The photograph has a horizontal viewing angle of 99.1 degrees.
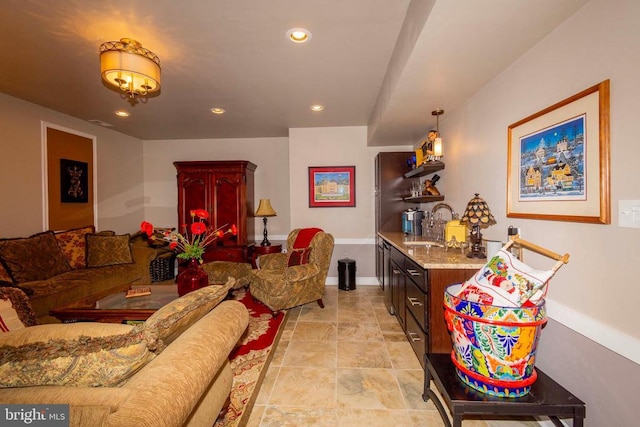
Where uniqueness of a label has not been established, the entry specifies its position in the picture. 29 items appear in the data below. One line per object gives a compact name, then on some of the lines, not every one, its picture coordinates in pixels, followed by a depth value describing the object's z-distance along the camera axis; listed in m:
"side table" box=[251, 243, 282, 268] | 4.23
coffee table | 1.96
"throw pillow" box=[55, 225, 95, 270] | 3.40
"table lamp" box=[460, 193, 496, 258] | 2.00
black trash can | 4.15
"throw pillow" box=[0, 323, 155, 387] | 0.79
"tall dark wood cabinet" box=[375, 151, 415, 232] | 3.90
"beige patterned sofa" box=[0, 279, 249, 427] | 0.76
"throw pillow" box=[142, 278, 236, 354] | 1.00
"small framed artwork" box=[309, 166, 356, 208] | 4.38
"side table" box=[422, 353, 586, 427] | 1.16
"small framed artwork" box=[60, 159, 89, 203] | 3.68
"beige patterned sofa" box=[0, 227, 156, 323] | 2.60
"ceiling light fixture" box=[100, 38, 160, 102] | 1.93
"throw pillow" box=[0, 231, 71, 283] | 2.72
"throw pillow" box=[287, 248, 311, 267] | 3.27
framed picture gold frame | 1.24
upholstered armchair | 3.02
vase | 2.28
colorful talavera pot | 1.16
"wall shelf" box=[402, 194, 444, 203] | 3.23
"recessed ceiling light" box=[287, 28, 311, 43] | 1.97
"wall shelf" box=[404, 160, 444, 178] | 3.00
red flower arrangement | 2.25
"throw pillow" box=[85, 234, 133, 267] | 3.59
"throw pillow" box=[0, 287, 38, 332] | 1.30
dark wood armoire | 4.32
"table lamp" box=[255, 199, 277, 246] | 4.32
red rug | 1.70
